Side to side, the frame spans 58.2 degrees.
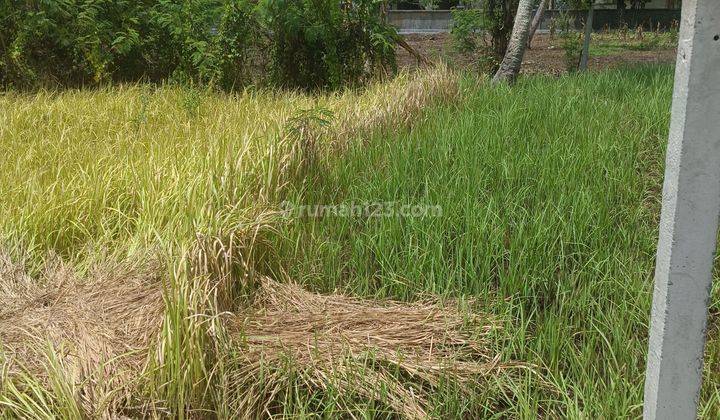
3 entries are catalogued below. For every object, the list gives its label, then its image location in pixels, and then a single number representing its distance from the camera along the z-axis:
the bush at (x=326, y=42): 6.48
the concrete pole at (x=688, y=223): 1.12
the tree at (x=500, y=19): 7.70
